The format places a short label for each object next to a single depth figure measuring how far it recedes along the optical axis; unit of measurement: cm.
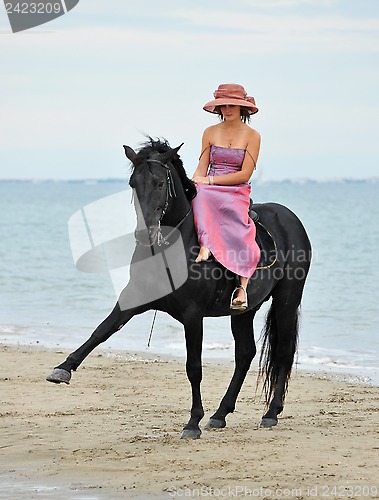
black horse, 1161
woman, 1265
